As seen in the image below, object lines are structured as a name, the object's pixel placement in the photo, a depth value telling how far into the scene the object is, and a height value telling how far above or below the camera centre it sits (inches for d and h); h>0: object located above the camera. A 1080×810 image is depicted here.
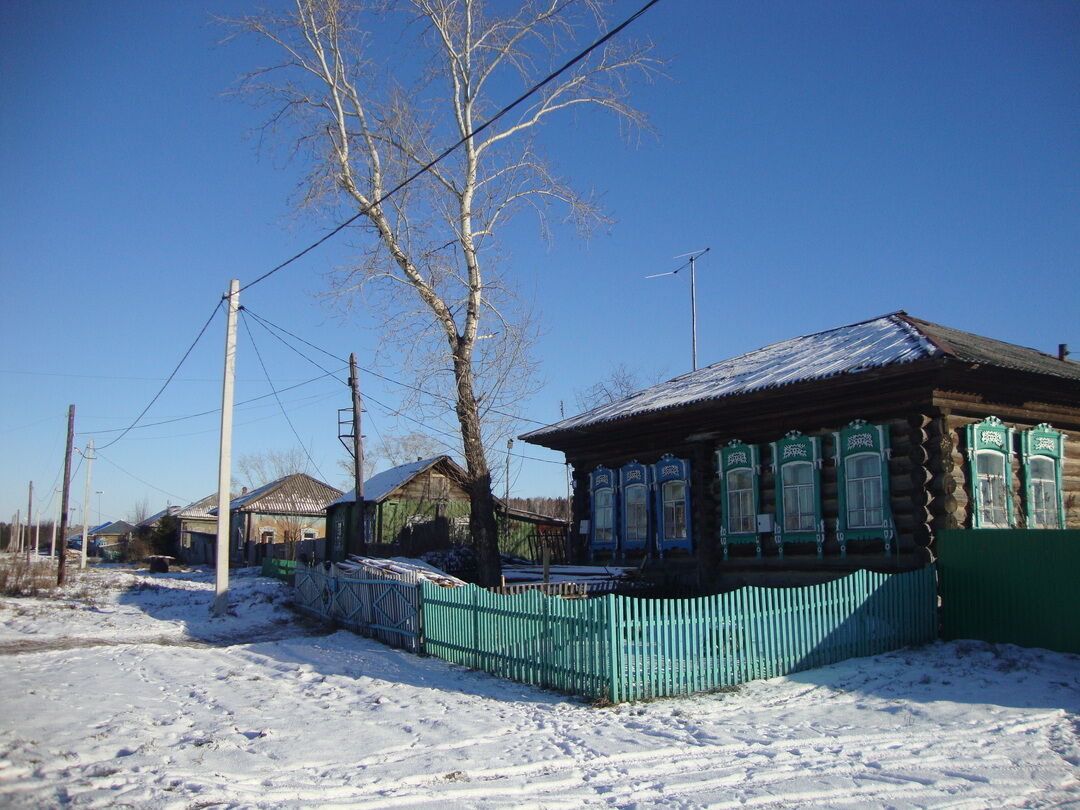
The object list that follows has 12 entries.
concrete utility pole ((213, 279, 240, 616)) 795.4 +44.3
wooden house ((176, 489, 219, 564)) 2095.2 -2.3
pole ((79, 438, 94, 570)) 1749.5 +57.5
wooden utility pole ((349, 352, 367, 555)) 1185.4 +121.2
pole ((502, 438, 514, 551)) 1336.1 +0.7
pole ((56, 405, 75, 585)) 1299.2 +88.6
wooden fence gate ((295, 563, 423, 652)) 586.9 -56.8
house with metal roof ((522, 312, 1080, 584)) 566.6 +51.6
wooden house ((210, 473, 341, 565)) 1904.5 +29.8
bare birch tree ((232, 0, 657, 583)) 770.2 +272.0
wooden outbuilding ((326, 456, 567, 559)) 1369.3 +18.7
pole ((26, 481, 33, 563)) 2657.0 +66.4
